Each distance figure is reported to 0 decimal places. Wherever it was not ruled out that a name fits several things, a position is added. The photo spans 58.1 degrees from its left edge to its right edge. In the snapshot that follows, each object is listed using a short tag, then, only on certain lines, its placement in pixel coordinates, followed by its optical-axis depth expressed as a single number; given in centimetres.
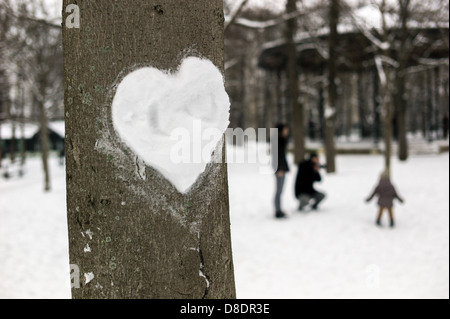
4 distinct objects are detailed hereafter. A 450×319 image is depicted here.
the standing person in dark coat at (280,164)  734
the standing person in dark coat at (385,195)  694
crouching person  827
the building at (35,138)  4397
